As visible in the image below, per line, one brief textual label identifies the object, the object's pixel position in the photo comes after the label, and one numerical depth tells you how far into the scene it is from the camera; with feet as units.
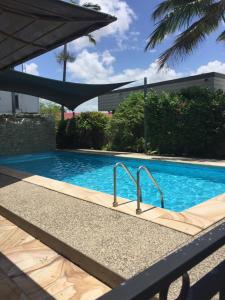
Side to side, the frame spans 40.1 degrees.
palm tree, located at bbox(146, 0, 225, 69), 39.17
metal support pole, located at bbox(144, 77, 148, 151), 47.02
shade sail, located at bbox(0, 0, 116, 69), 11.07
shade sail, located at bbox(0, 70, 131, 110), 43.36
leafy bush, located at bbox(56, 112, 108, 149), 59.88
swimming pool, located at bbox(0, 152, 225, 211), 27.22
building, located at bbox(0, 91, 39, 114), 96.74
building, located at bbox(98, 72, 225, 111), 61.31
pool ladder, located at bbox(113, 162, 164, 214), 16.76
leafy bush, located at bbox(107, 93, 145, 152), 50.42
